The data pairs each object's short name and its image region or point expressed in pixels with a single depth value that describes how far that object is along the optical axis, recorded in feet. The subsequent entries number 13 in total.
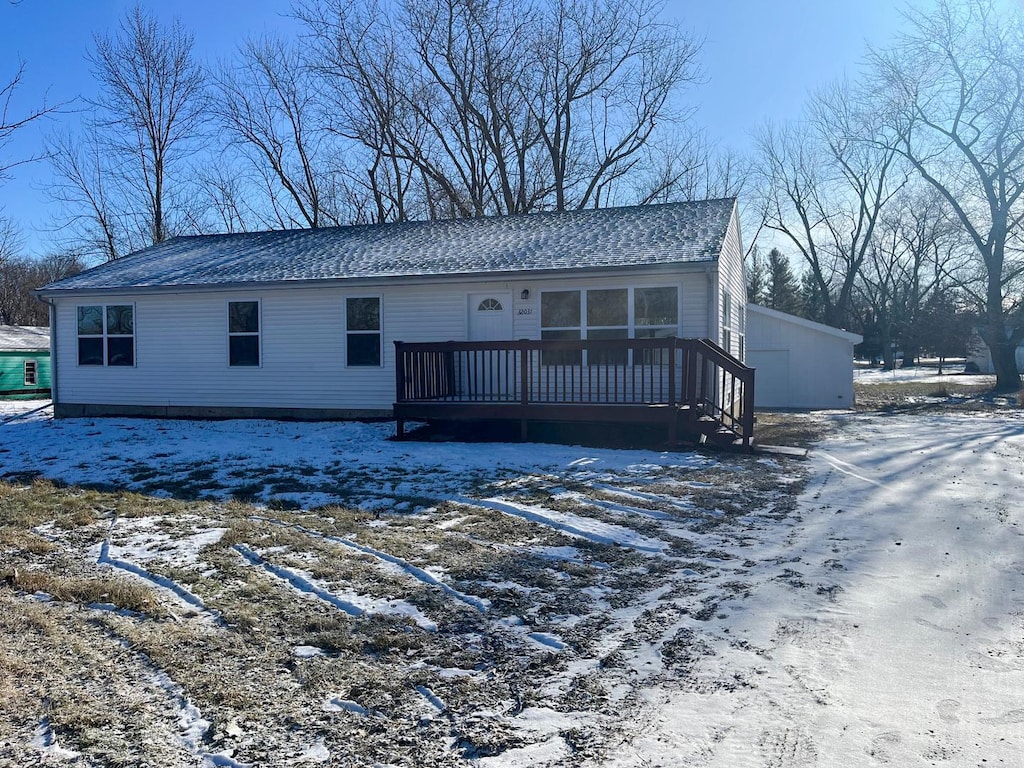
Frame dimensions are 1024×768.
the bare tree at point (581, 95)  87.97
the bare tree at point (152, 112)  89.92
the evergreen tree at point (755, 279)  151.63
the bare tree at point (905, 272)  146.30
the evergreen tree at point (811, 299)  175.69
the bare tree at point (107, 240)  104.58
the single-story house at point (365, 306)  39.65
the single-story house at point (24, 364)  84.64
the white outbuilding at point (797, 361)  69.87
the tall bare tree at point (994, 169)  83.87
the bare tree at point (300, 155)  95.76
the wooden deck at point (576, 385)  34.40
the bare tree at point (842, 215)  124.47
